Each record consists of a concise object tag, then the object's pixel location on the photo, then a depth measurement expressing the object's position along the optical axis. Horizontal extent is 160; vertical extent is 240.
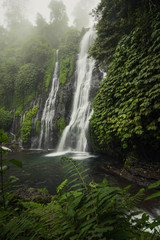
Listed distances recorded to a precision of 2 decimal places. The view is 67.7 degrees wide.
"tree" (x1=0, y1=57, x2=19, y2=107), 21.37
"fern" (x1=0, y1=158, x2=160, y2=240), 0.69
